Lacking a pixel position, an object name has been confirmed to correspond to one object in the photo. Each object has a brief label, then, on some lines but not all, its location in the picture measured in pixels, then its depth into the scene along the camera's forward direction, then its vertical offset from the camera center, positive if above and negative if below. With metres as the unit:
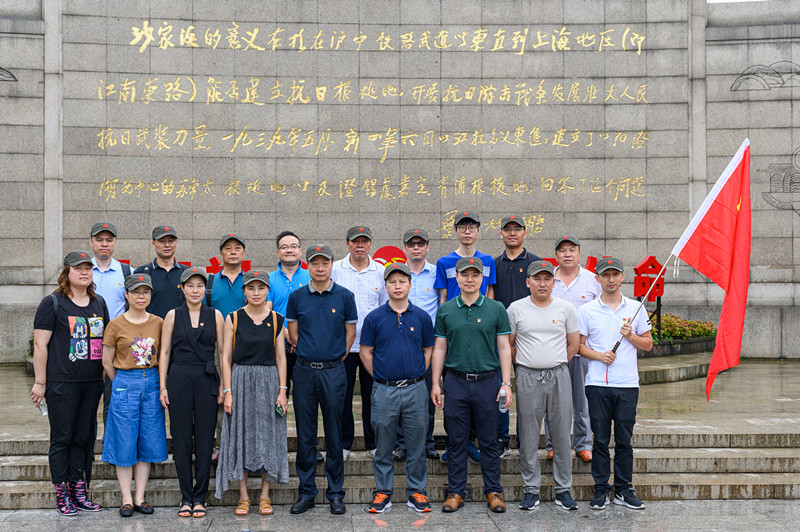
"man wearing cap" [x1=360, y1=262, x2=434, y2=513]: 5.10 -0.82
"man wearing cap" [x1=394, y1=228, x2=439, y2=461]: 5.72 -0.10
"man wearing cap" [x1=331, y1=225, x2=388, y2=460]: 5.66 -0.16
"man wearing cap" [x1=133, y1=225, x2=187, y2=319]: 5.58 -0.04
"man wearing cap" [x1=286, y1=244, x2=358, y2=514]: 5.12 -0.75
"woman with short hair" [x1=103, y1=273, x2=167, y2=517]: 5.00 -0.89
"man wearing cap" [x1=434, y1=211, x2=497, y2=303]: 5.73 +0.04
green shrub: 10.98 -0.90
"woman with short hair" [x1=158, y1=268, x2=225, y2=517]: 5.02 -0.81
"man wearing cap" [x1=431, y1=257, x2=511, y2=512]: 5.09 -0.71
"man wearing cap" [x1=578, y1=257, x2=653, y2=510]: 5.14 -0.82
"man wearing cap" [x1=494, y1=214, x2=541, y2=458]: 5.77 -0.02
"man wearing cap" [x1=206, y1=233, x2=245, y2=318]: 5.56 -0.11
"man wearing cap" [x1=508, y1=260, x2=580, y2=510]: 5.16 -0.81
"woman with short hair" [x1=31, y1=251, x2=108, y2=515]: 5.00 -0.73
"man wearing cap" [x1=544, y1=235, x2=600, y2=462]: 5.71 -0.21
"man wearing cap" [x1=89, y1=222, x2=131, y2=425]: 5.68 -0.02
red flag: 5.32 +0.27
